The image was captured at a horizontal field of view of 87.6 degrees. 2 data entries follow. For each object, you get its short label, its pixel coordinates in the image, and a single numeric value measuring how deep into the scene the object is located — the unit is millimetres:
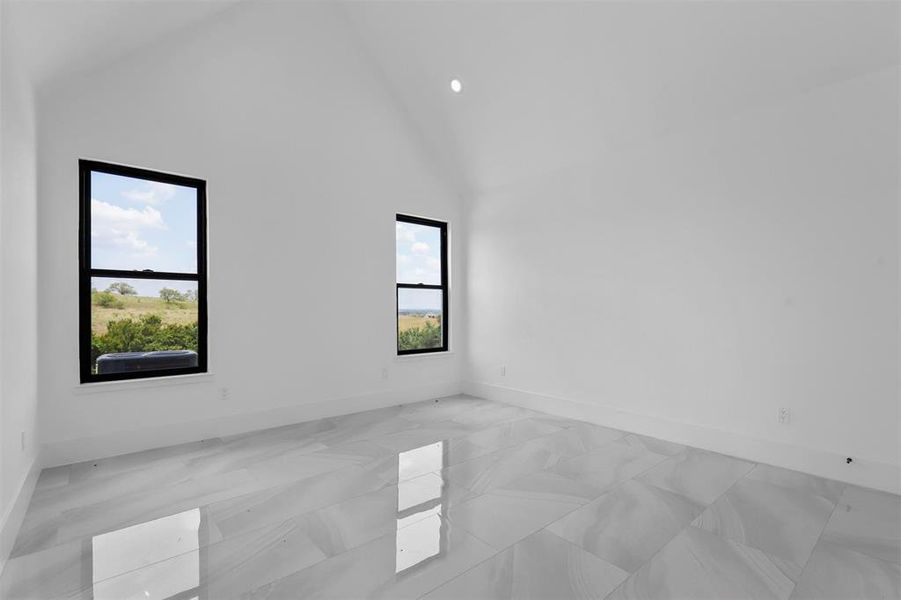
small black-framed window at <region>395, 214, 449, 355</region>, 5512
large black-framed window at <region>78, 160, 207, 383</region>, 3518
